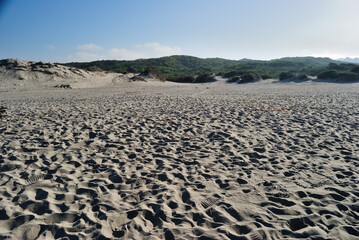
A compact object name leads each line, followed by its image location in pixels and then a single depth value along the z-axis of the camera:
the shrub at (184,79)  43.00
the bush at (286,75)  33.57
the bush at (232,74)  41.81
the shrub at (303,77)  31.91
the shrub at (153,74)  37.26
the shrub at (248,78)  35.12
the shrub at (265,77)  38.37
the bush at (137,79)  33.10
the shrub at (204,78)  41.36
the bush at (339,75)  29.11
